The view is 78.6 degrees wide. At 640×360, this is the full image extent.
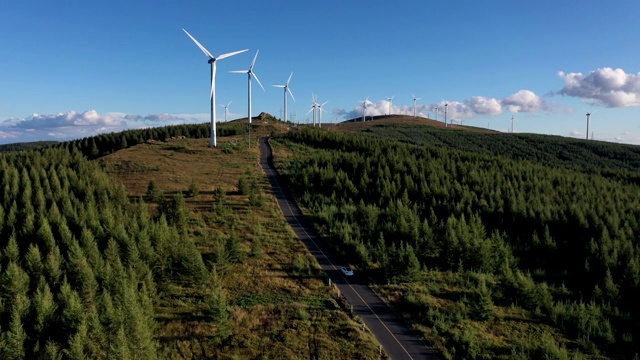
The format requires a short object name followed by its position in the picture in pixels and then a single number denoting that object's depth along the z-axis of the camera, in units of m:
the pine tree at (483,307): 40.50
